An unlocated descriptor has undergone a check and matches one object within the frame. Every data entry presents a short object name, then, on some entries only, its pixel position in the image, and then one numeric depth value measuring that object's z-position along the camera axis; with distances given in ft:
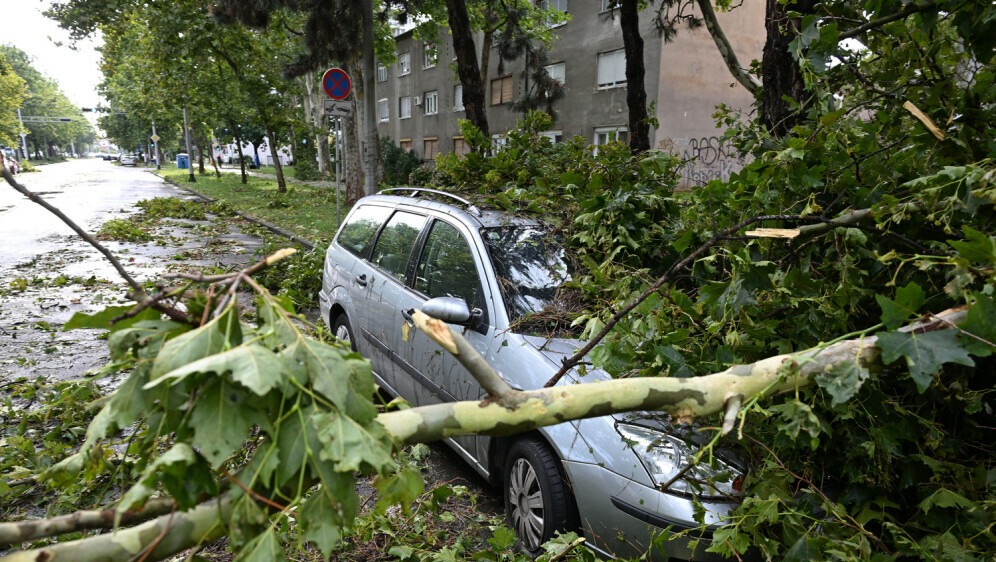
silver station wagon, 8.53
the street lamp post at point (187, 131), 111.78
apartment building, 66.18
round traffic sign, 35.68
